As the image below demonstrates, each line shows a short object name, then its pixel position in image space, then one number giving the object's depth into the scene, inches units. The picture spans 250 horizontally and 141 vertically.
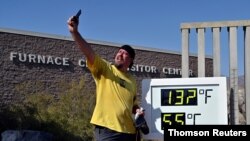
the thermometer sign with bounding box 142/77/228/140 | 270.1
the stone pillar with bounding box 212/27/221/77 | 313.4
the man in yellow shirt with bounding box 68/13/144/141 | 196.1
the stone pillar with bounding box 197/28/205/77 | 312.0
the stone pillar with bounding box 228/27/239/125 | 307.1
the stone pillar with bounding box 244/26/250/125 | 303.7
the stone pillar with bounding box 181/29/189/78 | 314.0
